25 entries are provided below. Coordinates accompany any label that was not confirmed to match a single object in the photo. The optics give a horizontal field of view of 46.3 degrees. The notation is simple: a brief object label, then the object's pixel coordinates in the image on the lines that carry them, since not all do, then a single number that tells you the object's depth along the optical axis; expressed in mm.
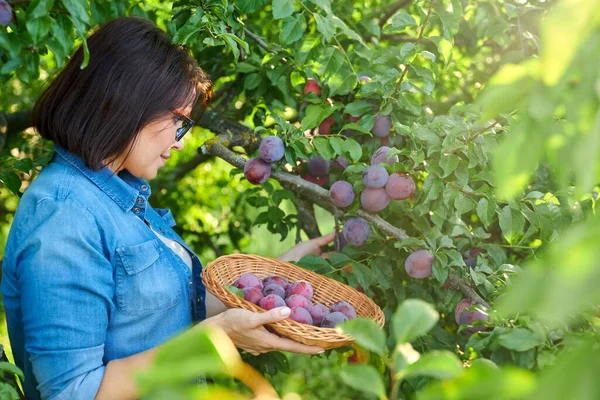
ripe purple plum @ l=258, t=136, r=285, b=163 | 1771
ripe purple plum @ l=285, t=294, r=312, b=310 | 1502
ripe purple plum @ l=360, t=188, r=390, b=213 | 1677
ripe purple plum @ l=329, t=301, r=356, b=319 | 1554
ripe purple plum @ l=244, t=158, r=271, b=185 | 1812
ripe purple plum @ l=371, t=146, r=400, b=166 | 1721
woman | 1350
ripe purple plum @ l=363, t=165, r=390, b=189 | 1651
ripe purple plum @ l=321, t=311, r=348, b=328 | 1487
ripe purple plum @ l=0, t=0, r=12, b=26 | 1280
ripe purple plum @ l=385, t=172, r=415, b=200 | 1653
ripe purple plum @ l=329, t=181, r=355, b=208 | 1765
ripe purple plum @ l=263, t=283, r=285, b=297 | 1567
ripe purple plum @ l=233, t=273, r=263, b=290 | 1588
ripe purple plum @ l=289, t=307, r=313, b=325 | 1466
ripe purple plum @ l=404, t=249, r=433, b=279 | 1609
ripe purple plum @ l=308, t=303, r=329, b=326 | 1519
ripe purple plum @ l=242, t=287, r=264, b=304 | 1532
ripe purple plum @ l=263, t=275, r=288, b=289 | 1645
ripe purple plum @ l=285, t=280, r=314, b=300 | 1591
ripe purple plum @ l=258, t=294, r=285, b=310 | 1488
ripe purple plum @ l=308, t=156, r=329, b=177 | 2002
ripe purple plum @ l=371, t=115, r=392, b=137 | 1861
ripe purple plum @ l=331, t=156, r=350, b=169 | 1949
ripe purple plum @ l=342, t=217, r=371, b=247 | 1770
